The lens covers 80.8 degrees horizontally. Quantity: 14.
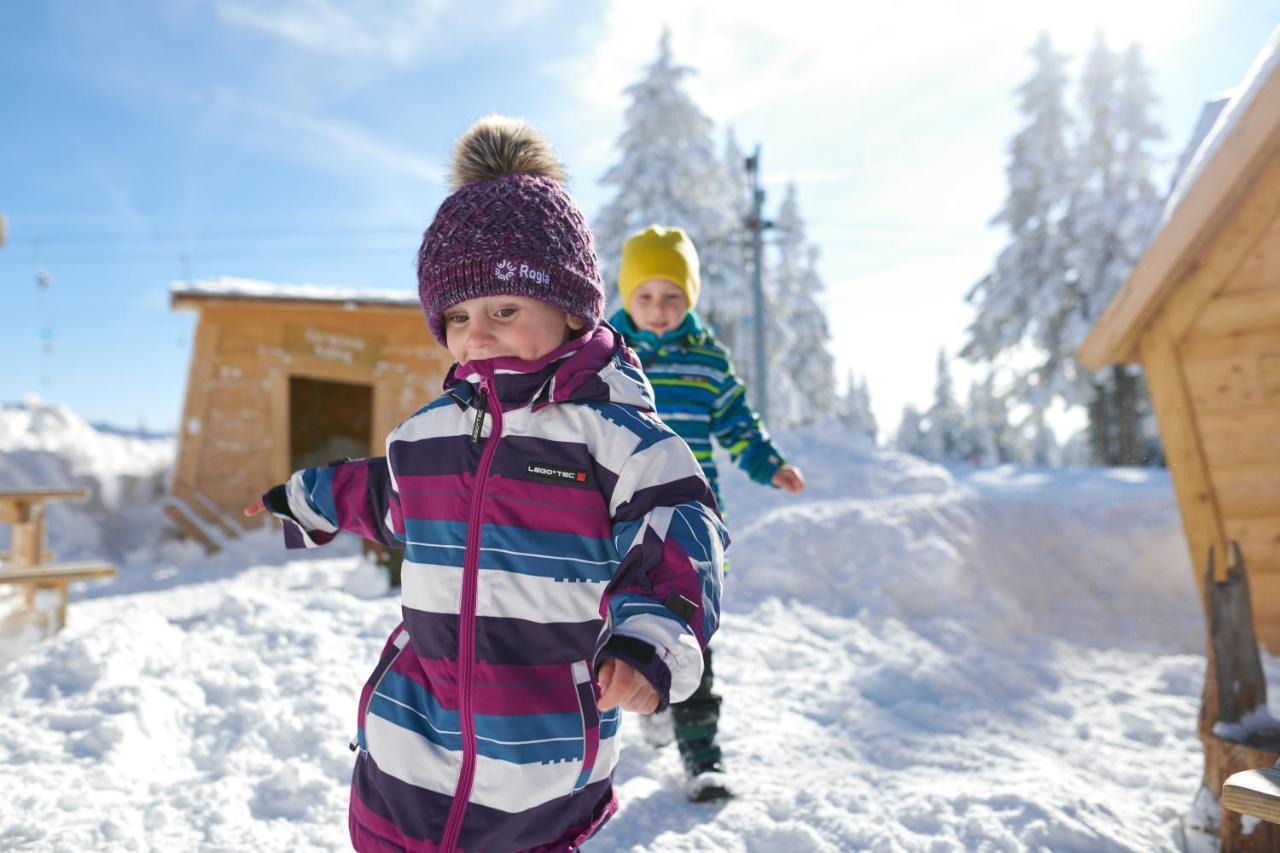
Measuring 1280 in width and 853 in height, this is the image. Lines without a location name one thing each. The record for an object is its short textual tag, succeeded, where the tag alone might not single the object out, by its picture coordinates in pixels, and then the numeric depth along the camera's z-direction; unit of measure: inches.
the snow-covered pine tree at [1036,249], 767.7
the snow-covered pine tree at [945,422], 1731.1
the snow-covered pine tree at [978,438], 1604.3
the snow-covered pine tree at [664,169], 792.3
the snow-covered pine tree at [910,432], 1866.4
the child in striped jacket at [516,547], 54.4
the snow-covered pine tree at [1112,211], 709.3
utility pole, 596.4
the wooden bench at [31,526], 190.5
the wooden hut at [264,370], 382.3
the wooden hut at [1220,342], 163.6
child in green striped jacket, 123.0
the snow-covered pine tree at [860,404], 1979.6
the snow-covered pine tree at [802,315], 1203.2
